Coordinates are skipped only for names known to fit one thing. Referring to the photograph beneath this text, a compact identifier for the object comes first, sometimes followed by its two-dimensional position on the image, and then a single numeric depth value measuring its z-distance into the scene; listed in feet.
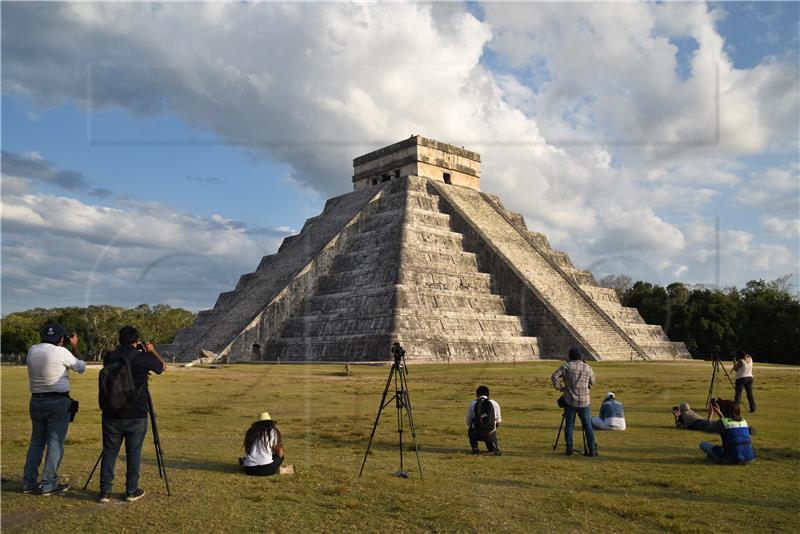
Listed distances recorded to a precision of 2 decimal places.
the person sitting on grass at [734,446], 27.35
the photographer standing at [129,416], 21.31
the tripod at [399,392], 25.18
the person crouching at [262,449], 24.90
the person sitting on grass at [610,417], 36.42
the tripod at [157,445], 22.31
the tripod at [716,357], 46.38
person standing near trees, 42.50
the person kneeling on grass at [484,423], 29.76
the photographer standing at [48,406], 22.20
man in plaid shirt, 29.86
